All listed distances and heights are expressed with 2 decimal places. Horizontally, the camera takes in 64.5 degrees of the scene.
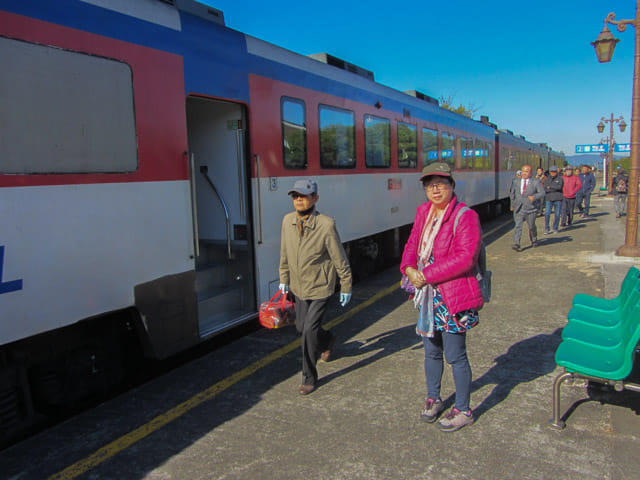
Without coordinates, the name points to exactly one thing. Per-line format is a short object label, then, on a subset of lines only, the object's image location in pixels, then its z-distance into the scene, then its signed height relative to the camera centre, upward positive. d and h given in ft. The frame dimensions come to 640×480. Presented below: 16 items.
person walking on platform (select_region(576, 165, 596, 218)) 55.57 -1.15
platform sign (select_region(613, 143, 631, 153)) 94.54 +5.37
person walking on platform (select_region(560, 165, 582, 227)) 46.26 -0.84
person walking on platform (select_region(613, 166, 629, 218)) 51.65 -1.50
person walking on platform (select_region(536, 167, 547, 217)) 54.85 +0.44
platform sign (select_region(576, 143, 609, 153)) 125.29 +7.12
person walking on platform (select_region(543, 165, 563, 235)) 45.27 -1.48
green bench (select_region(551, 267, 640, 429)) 10.28 -3.80
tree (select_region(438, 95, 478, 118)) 130.60 +18.88
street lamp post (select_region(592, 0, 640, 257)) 29.76 +0.57
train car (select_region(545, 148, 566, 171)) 121.00 +5.03
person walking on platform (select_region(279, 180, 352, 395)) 13.33 -2.19
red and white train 10.30 +0.32
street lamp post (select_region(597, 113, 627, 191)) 108.88 +10.67
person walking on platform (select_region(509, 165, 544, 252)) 34.22 -1.46
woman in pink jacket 10.50 -2.11
